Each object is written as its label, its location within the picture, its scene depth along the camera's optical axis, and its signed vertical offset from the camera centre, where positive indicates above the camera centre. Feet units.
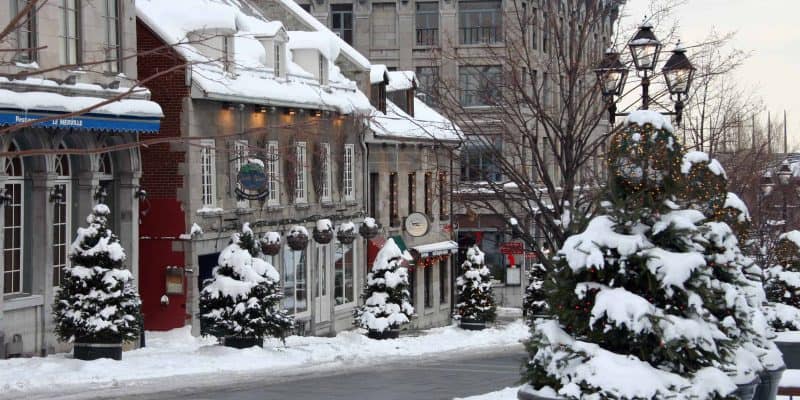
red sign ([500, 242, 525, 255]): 162.42 -5.74
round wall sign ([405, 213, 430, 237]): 137.80 -2.25
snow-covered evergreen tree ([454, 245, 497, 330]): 132.57 -9.63
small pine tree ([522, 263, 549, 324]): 126.78 -8.94
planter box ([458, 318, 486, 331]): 132.16 -12.27
